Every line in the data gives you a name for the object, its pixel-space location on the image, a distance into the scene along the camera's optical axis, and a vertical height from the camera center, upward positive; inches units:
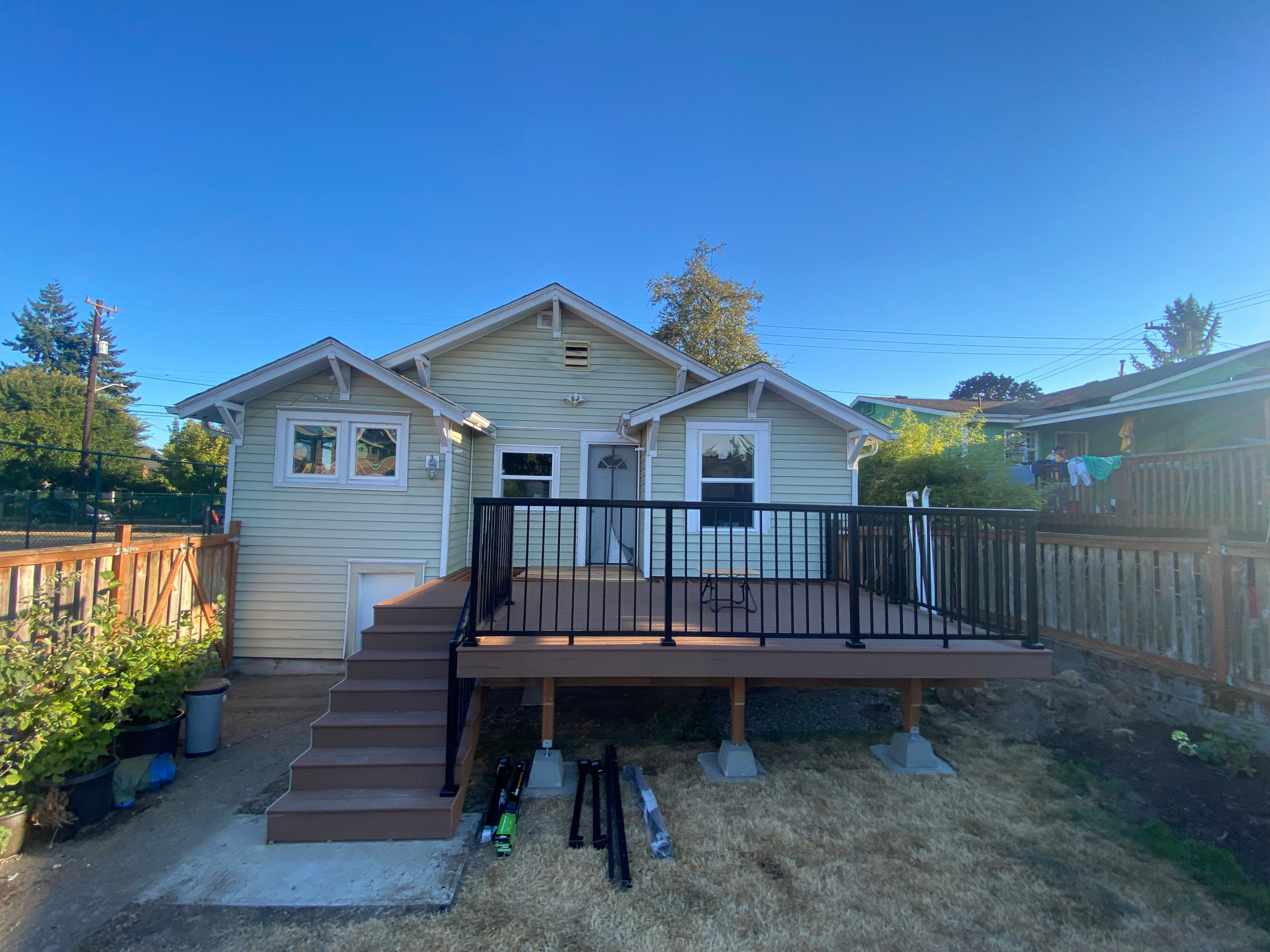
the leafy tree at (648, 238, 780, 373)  729.0 +258.8
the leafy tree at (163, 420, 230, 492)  936.9 +86.2
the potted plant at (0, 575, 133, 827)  122.3 -50.8
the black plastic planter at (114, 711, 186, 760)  159.6 -71.8
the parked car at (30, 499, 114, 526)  482.0 -12.4
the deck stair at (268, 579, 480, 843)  127.8 -65.7
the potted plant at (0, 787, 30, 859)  121.3 -73.2
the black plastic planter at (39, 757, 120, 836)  133.5 -74.9
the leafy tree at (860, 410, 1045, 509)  359.9 +29.0
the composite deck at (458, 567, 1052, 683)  145.9 -40.1
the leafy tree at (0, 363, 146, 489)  821.2 +140.8
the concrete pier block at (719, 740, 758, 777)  164.1 -77.8
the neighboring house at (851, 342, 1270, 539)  281.6 +72.1
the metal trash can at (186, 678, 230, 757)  178.2 -72.3
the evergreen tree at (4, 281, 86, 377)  1937.7 +600.3
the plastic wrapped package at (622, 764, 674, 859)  123.7 -78.5
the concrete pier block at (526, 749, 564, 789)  155.3 -77.1
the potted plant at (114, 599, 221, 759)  158.7 -58.2
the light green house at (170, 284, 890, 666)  274.4 +18.6
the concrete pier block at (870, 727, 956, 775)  169.0 -78.2
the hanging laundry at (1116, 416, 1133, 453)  491.2 +71.3
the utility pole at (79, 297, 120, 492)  936.3 +248.2
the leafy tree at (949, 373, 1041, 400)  1736.0 +406.3
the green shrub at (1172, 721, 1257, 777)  158.4 -72.3
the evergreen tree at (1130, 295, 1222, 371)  1349.7 +460.3
